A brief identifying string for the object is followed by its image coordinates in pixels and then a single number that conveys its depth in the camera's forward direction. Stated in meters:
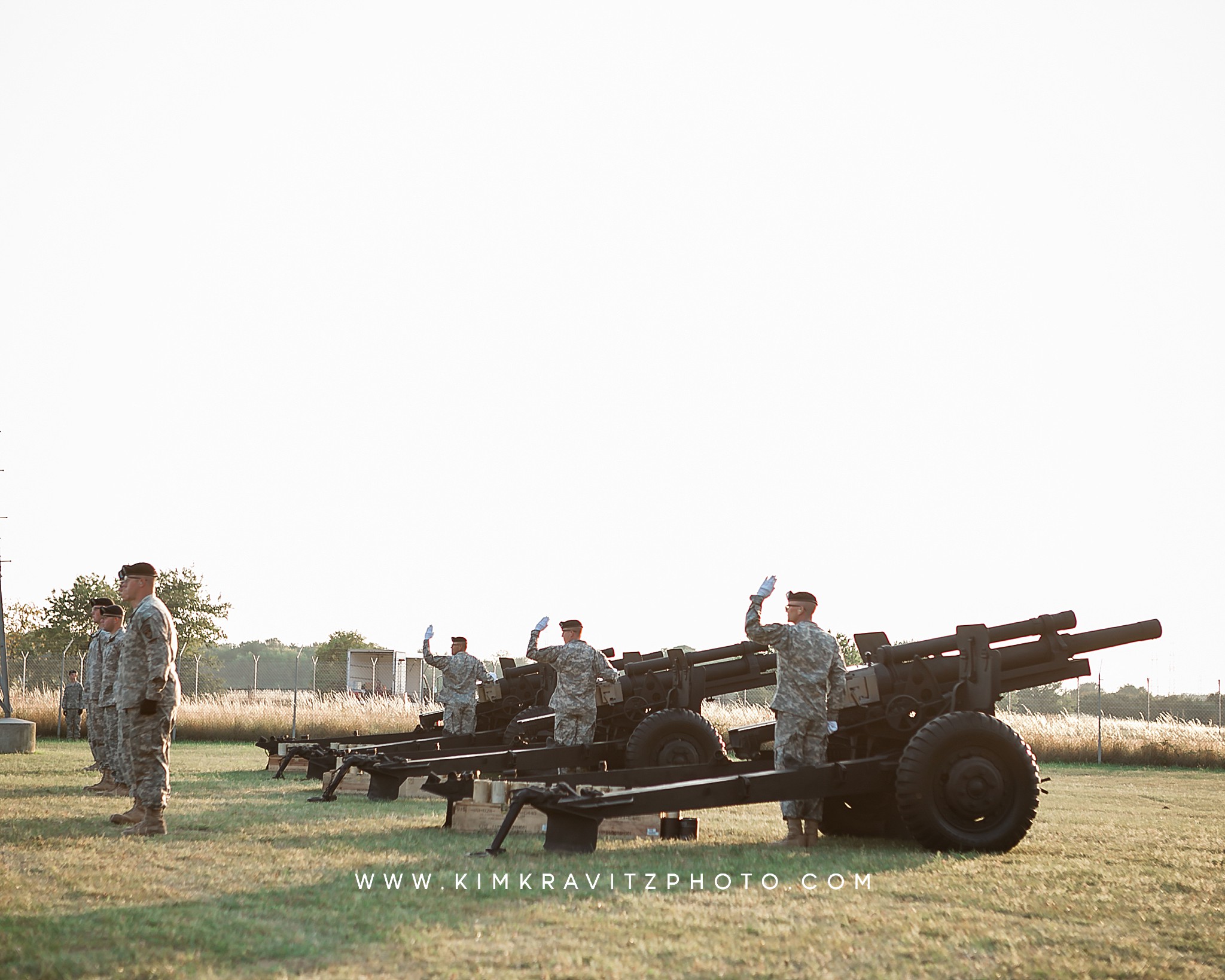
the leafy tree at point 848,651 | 47.13
